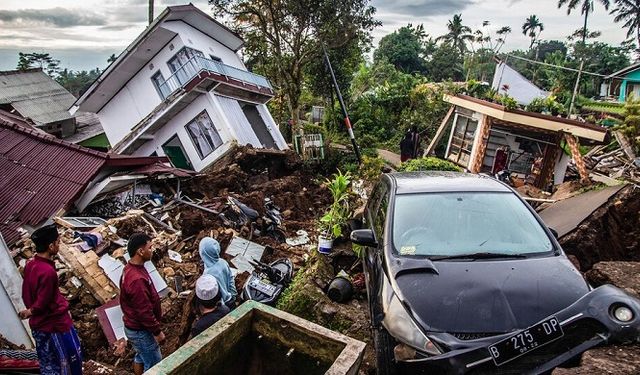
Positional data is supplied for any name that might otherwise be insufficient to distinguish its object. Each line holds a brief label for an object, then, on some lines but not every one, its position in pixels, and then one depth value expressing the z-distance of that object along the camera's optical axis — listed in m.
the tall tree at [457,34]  56.69
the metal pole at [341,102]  17.59
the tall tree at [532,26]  68.56
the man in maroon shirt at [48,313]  3.67
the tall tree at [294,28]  18.95
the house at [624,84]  32.59
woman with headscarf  4.93
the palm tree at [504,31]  53.34
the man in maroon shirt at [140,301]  3.90
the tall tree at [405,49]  45.97
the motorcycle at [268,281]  5.48
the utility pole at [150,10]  22.80
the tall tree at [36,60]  39.25
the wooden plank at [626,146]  12.93
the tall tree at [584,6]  48.38
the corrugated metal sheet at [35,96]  22.67
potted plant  6.57
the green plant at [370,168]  14.70
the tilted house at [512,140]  13.12
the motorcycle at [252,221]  9.48
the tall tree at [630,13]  45.65
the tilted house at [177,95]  16.00
